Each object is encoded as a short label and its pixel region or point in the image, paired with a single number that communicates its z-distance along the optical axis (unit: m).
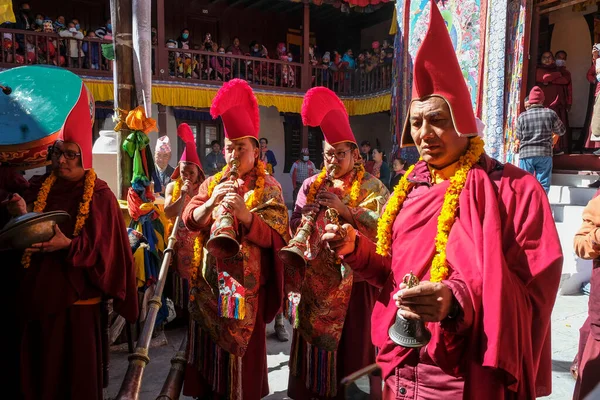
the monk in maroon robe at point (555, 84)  9.49
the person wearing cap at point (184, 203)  4.82
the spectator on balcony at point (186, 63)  13.52
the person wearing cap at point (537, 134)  7.14
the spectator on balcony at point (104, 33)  12.72
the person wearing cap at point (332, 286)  3.07
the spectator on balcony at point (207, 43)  14.69
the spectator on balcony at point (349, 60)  15.76
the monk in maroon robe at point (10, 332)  2.52
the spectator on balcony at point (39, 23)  12.63
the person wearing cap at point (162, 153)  6.31
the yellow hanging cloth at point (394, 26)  12.77
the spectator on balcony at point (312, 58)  15.40
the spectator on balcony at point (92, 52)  12.41
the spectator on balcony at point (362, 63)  15.27
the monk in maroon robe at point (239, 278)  2.80
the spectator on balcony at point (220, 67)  13.94
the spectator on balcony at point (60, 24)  12.80
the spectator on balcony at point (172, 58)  13.50
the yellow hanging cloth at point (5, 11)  6.87
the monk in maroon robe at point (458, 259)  1.50
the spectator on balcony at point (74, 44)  12.25
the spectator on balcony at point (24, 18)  12.51
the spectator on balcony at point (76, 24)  12.88
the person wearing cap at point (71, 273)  2.49
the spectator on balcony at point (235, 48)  14.91
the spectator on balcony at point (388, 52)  14.17
